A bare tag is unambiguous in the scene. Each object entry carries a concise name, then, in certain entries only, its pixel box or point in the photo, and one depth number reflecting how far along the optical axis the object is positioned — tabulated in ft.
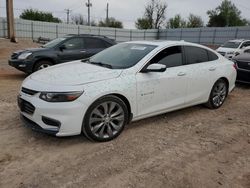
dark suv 19.78
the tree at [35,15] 108.97
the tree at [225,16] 131.41
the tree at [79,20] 161.66
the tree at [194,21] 148.33
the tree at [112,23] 141.88
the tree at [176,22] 149.30
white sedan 8.55
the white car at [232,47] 33.73
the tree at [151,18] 139.65
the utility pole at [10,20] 50.97
